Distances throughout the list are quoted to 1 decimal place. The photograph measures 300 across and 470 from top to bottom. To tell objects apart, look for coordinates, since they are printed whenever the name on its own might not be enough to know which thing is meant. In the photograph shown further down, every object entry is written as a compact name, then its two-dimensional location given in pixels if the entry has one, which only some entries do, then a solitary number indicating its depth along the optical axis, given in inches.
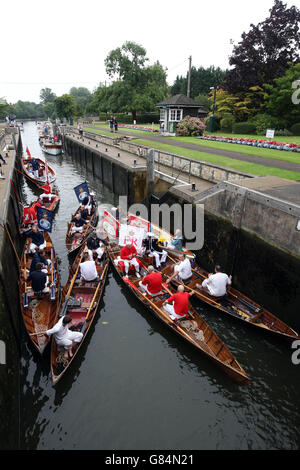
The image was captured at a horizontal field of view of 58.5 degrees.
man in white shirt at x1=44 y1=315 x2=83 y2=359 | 307.9
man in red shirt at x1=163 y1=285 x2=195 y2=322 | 363.3
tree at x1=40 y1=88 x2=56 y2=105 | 7401.6
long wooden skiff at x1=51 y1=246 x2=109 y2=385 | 308.5
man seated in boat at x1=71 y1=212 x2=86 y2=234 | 642.0
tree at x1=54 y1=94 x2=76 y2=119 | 3245.6
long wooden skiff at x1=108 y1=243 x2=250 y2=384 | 307.8
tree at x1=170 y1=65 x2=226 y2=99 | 3036.4
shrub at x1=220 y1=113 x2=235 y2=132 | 1443.2
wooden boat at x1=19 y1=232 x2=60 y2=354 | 333.1
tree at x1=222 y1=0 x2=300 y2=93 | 1320.7
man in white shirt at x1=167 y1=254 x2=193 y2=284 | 454.6
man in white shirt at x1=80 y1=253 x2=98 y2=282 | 433.1
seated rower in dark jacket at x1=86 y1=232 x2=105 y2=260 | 522.3
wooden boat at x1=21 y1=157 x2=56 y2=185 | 1071.0
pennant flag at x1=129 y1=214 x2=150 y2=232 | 543.6
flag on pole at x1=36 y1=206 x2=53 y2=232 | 575.6
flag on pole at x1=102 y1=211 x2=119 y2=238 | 599.8
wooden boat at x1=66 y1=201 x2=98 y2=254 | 581.3
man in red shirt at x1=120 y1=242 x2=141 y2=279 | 487.8
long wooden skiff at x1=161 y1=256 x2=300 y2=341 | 358.0
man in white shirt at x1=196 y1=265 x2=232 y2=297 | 407.8
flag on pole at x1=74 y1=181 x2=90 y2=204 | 745.0
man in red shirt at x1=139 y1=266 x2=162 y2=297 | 411.8
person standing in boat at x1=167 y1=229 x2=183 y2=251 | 536.7
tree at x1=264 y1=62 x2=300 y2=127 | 1165.7
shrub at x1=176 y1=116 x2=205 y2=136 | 1353.2
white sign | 1120.2
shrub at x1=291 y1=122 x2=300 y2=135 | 1202.4
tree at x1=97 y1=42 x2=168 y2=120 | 2124.8
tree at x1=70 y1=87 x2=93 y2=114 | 5859.3
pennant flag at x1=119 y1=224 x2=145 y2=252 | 508.4
